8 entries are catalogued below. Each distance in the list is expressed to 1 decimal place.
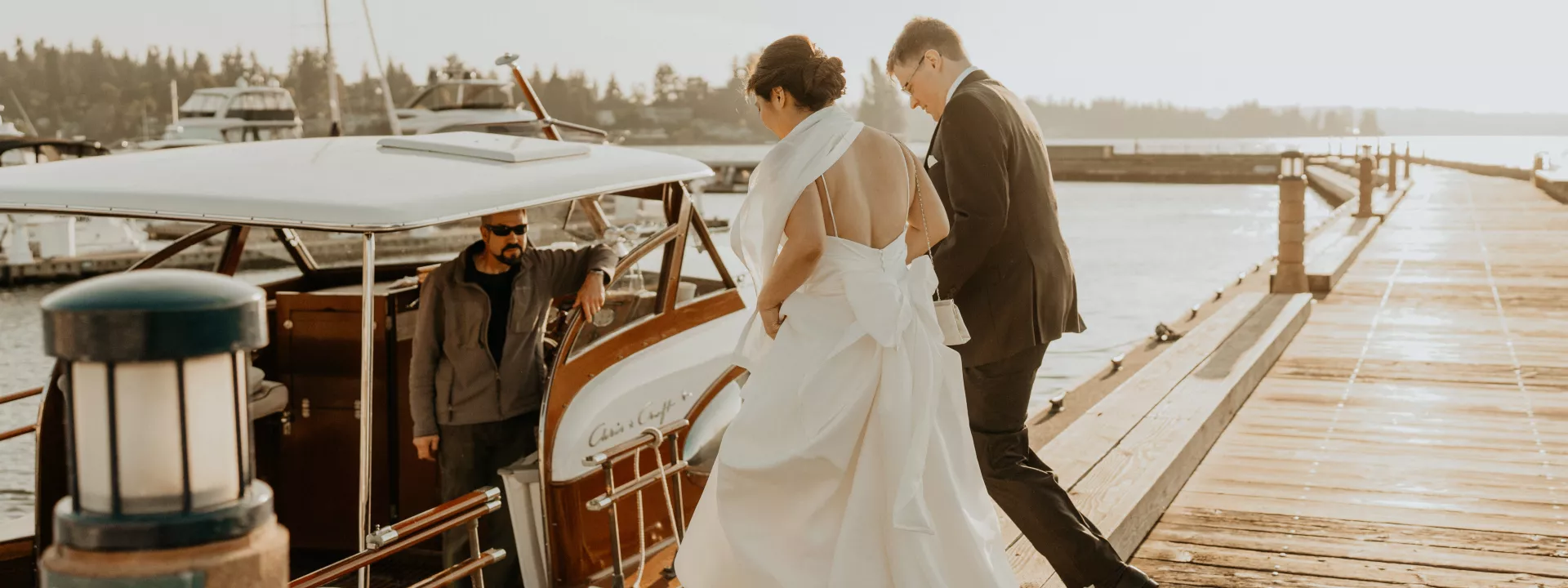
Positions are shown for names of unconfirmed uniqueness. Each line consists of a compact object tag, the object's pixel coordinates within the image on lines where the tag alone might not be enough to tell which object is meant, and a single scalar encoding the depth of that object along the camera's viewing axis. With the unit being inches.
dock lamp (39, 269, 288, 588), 63.2
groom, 161.3
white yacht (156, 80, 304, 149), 2588.6
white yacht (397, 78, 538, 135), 2170.3
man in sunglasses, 212.5
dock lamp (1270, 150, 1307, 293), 548.1
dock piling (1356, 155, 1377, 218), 1036.7
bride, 138.6
